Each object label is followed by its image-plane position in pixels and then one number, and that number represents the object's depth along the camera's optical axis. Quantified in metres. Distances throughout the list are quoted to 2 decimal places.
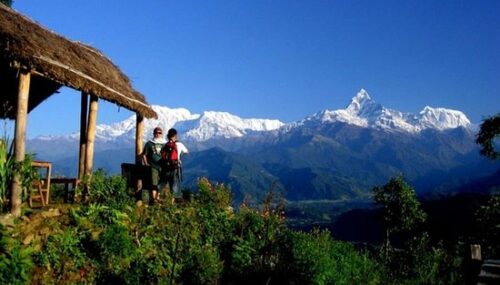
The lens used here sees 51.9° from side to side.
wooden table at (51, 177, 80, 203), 12.68
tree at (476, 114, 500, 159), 16.25
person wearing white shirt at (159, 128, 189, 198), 13.12
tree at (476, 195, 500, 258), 16.73
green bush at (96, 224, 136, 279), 10.77
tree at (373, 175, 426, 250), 33.41
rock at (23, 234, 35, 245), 9.84
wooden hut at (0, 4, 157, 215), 10.45
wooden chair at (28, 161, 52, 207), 11.94
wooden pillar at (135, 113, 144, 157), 15.95
